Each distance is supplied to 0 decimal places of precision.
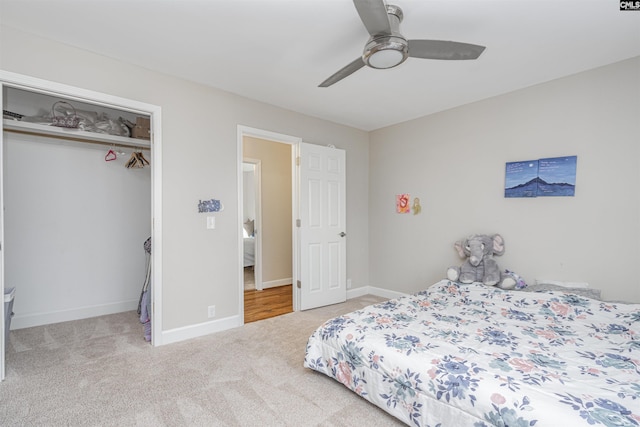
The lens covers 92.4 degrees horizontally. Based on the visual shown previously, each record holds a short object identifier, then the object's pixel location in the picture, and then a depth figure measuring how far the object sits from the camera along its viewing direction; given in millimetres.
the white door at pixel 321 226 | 3865
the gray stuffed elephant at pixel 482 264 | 3168
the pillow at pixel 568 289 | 2629
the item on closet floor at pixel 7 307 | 2385
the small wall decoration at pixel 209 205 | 3035
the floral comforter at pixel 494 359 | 1331
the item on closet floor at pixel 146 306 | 3132
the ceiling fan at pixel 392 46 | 1634
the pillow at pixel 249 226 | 7107
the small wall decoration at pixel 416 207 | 4072
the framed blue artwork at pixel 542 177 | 2854
